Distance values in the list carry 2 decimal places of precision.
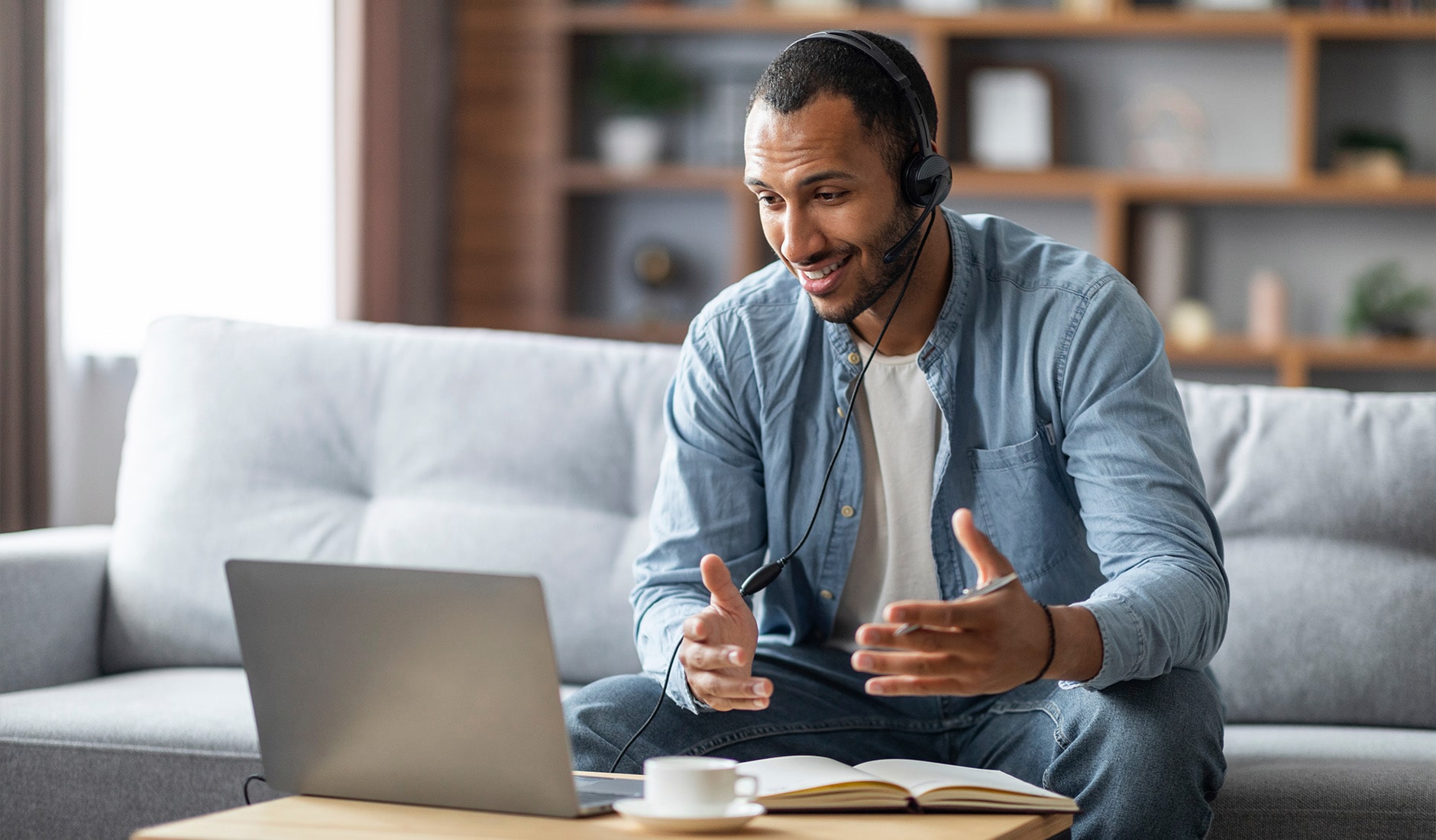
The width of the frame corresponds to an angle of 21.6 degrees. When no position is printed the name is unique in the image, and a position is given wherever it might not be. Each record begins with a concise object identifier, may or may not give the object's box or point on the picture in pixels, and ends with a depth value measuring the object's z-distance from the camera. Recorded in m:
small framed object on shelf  8.42
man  4.05
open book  3.83
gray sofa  4.52
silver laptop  3.78
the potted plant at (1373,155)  8.10
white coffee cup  3.75
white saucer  3.74
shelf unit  8.04
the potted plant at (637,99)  8.47
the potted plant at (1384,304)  8.04
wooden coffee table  3.74
